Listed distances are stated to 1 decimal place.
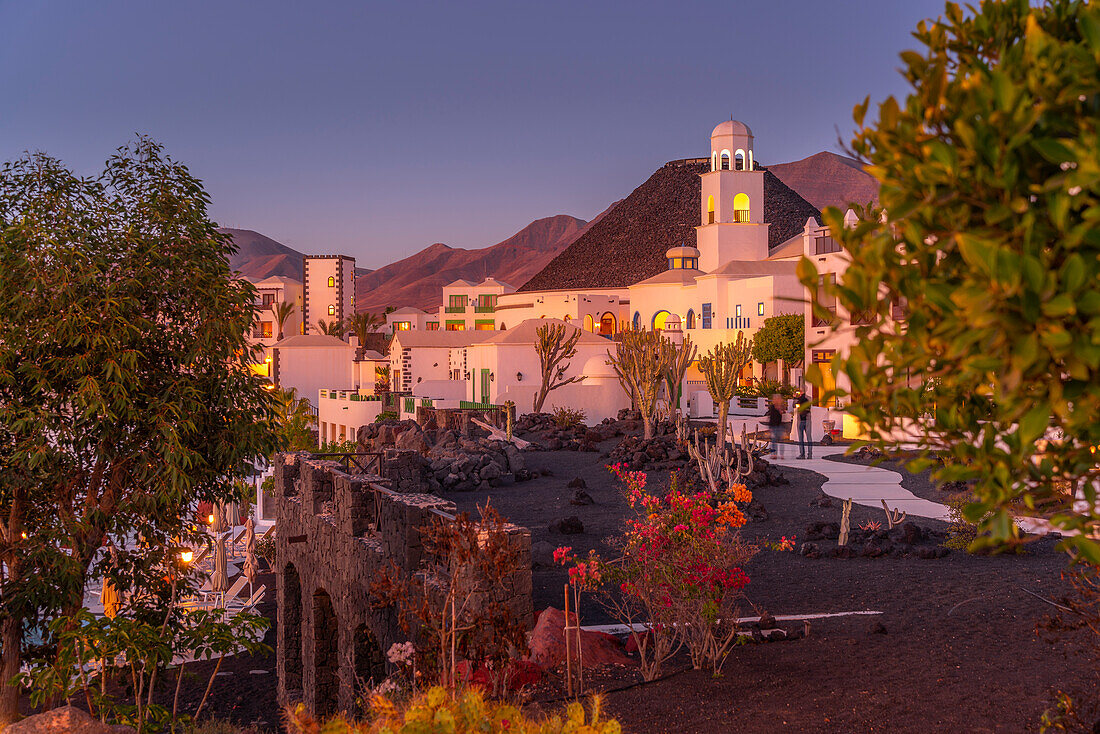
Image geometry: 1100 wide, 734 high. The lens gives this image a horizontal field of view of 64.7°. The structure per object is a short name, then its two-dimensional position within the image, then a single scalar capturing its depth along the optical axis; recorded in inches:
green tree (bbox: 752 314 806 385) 1723.7
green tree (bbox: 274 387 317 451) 1266.0
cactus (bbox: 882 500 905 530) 535.5
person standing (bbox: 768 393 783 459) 944.9
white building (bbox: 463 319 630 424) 1400.1
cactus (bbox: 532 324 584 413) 1430.9
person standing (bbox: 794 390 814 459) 904.3
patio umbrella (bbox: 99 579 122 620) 504.1
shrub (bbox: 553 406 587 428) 1279.5
